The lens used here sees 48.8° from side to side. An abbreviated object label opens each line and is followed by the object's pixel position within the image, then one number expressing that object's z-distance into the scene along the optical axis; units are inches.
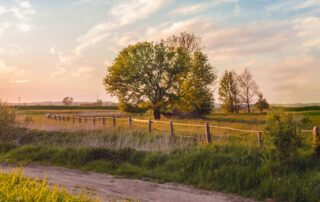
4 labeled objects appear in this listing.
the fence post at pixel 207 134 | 702.3
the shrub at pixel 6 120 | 906.1
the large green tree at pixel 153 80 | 1911.9
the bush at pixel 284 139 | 497.4
